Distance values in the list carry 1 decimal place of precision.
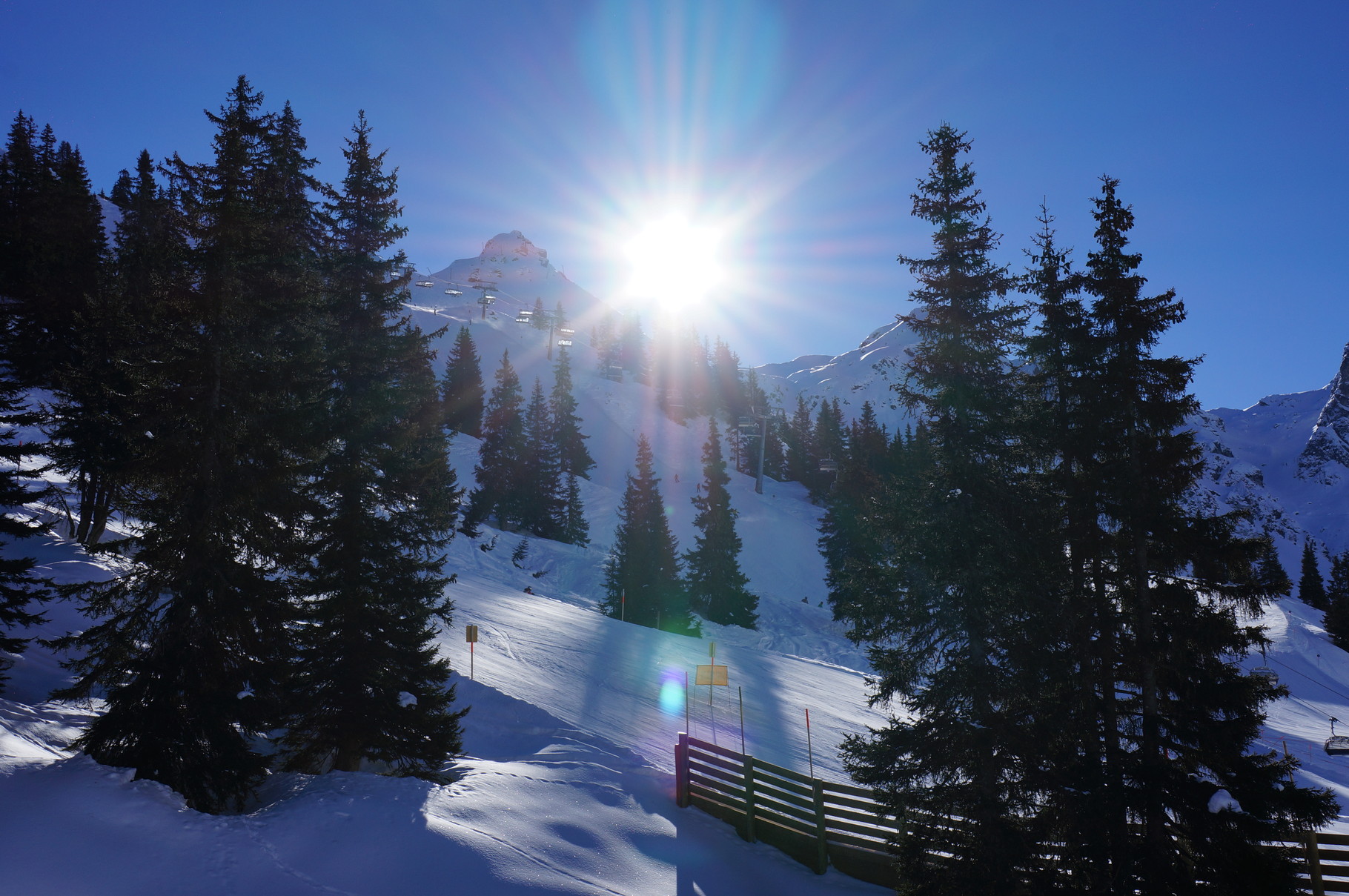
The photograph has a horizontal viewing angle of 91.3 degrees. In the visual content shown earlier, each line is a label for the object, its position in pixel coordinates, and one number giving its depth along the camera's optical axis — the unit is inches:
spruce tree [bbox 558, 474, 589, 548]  2092.8
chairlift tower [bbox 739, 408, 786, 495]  2940.5
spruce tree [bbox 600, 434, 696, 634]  1491.1
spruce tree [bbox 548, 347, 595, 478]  2714.1
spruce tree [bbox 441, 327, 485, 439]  2923.2
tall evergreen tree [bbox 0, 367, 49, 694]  488.7
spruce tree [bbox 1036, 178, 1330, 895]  419.5
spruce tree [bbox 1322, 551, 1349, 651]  2415.1
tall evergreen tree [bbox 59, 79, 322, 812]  405.7
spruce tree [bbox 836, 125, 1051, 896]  428.1
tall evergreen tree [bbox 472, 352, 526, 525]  2015.3
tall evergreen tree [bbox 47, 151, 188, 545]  441.4
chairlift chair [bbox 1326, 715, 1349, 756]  1333.7
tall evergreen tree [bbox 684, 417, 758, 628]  1668.3
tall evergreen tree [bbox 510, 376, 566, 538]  2084.2
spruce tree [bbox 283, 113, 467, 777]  513.3
